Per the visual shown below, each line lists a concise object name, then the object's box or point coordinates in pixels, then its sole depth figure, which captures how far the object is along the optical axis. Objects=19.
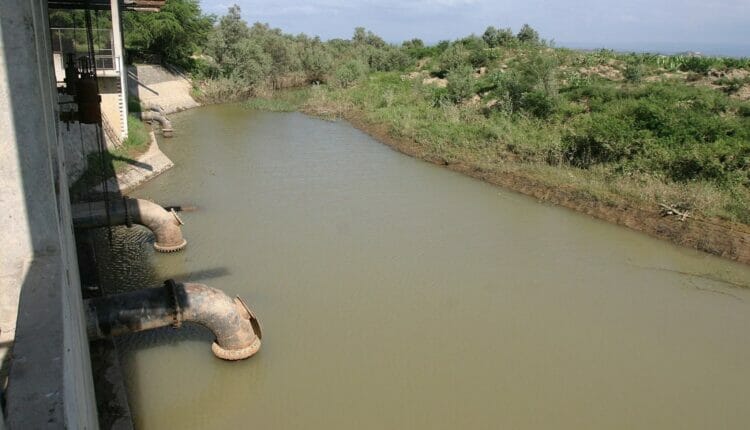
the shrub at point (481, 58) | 34.84
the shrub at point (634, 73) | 26.22
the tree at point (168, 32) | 30.72
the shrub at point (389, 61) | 45.56
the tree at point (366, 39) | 56.84
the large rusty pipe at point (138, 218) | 8.93
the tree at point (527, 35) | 45.52
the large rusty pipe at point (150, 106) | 22.79
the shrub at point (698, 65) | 27.02
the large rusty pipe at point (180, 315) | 6.11
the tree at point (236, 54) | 32.41
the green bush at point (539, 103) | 20.81
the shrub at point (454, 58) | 35.14
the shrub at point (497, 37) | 43.22
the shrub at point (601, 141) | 15.85
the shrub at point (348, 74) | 35.38
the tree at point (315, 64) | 39.78
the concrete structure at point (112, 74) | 15.28
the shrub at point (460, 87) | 26.02
